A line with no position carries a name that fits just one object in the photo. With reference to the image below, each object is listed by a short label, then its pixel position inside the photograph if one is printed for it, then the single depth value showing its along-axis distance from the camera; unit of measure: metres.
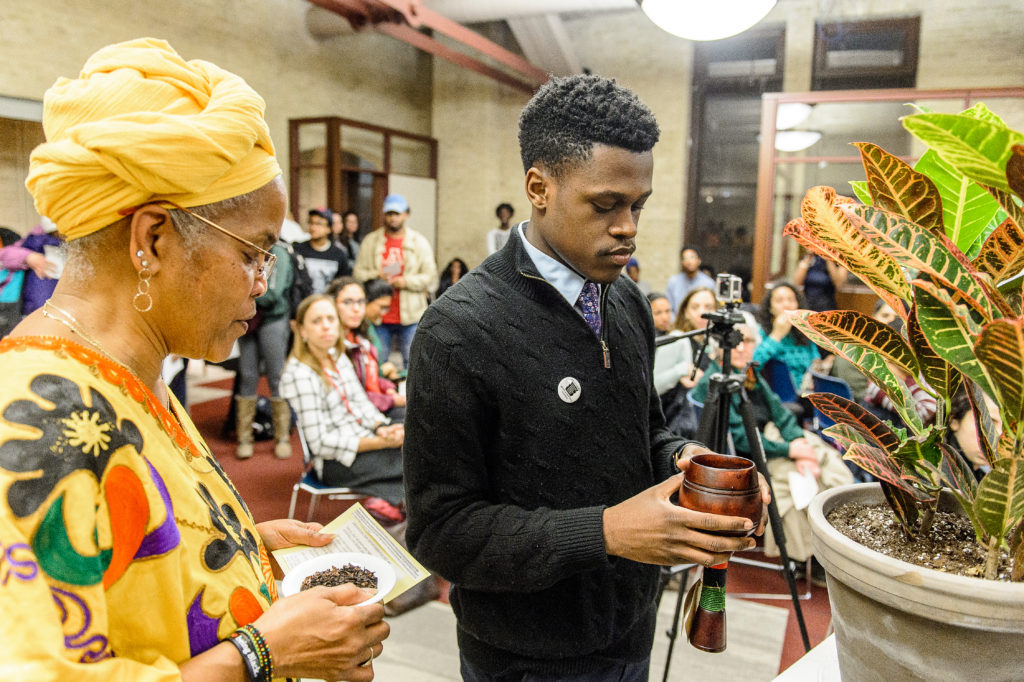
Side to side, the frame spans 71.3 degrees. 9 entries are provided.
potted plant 0.67
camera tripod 1.99
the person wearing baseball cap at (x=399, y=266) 6.09
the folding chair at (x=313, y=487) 3.34
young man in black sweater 1.10
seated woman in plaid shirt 3.33
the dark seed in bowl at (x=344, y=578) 1.03
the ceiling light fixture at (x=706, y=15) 3.10
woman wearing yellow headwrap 0.65
